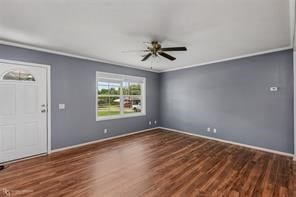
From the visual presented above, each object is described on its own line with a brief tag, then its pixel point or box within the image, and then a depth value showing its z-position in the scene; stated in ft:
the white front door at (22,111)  8.54
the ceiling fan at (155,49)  8.39
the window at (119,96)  13.23
